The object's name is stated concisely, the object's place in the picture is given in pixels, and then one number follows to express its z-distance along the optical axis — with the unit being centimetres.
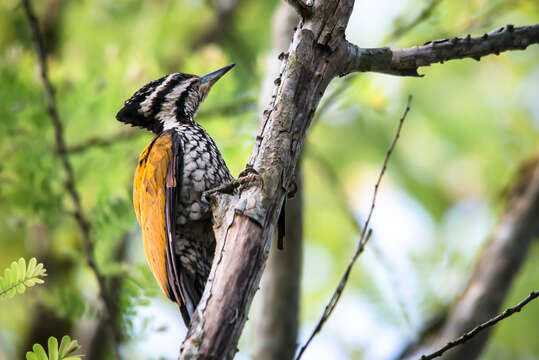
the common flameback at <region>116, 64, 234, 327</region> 652
